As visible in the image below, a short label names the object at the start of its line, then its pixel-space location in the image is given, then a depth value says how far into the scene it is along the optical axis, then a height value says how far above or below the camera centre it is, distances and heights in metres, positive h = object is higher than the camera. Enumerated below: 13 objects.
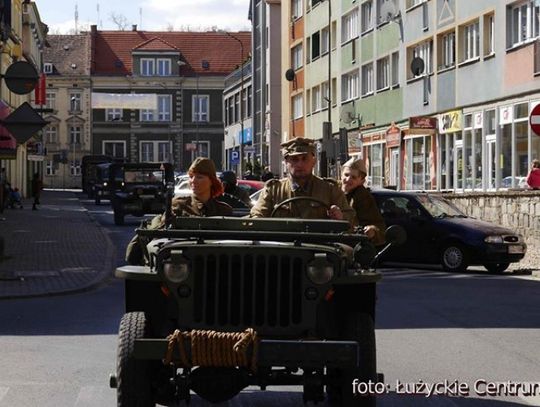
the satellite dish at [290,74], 70.06 +5.85
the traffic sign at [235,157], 82.57 +1.59
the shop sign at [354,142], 56.74 +1.75
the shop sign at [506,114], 36.34 +1.90
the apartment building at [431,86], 35.97 +3.32
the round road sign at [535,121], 21.91 +1.02
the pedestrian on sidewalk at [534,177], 31.30 +0.10
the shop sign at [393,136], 48.97 +1.74
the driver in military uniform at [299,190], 8.73 -0.06
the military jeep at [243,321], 7.03 -0.80
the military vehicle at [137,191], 43.62 -0.31
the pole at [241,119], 83.81 +4.49
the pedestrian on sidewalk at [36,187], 61.03 -0.23
